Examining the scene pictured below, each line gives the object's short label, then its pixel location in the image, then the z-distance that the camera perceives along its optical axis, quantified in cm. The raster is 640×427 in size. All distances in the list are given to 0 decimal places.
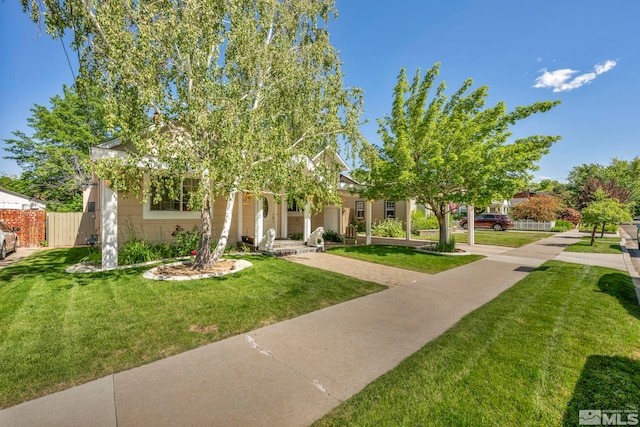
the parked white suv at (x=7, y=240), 952
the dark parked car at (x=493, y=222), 2644
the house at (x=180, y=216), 748
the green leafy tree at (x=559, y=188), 1161
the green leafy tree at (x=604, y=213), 1359
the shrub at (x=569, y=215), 3056
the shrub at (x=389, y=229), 1906
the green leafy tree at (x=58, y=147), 2233
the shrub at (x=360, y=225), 1962
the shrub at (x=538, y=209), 2580
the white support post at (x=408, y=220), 1542
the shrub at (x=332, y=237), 1479
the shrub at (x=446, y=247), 1206
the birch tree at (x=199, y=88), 579
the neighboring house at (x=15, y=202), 2188
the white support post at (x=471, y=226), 1475
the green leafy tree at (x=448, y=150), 1016
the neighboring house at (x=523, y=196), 4465
